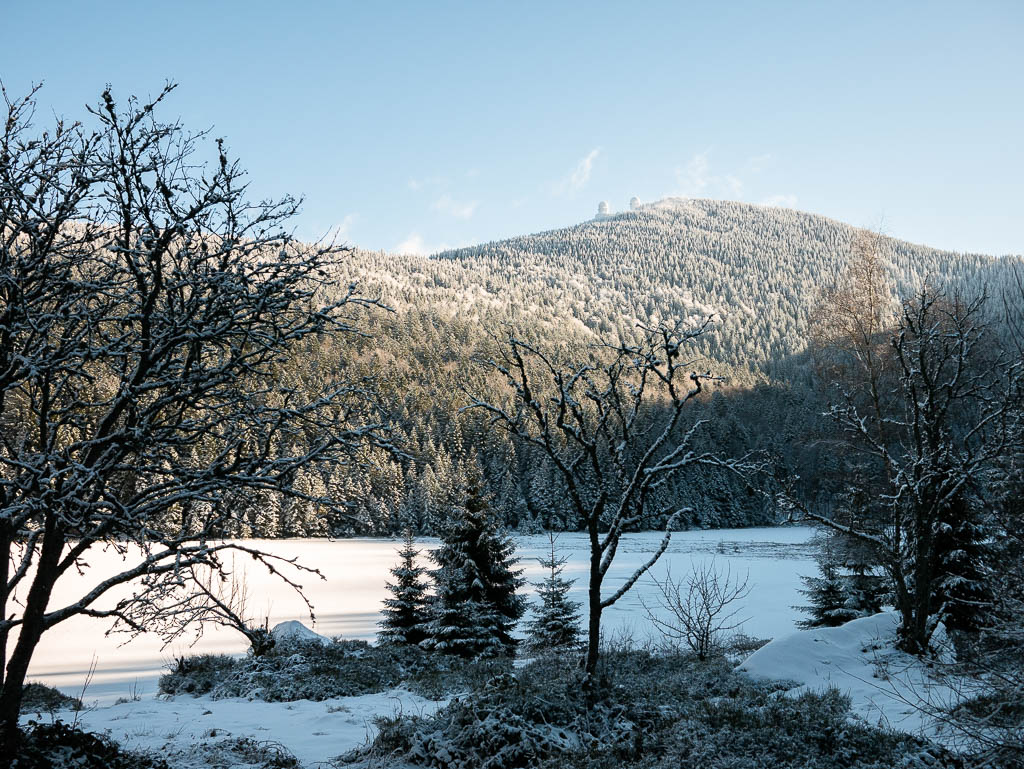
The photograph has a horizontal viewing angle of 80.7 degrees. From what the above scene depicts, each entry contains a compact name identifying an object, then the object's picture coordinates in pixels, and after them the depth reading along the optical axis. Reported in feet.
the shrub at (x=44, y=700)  29.54
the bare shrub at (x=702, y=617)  37.76
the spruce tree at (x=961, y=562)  35.91
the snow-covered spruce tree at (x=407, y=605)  53.88
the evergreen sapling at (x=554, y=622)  47.62
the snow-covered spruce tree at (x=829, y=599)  50.24
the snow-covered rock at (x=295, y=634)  42.00
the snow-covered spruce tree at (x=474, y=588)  49.39
